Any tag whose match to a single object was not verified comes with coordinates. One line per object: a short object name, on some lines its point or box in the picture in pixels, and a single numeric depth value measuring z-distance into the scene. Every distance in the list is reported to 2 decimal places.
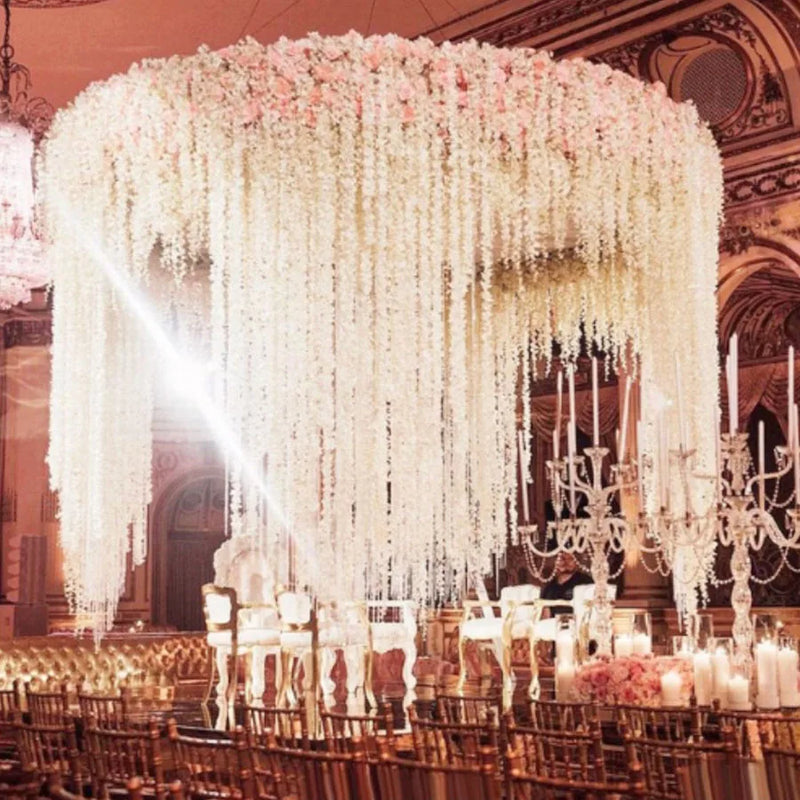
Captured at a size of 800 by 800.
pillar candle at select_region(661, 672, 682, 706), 6.64
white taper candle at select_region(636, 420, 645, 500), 8.28
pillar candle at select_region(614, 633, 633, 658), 7.50
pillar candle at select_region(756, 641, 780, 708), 6.19
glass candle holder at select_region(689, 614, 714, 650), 6.49
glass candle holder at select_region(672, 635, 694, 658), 6.95
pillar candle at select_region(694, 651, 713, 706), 6.34
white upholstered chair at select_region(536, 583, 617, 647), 8.93
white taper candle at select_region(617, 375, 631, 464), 7.24
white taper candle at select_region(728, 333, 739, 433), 6.11
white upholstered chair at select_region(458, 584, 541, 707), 9.95
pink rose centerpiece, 6.79
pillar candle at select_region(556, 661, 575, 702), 7.39
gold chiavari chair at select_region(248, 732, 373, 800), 4.11
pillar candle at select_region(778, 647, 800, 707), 6.20
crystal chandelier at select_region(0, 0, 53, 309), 8.52
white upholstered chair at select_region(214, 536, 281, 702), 9.94
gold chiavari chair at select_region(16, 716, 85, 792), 5.11
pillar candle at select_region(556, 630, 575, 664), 7.57
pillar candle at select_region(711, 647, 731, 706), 6.25
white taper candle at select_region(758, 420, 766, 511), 6.52
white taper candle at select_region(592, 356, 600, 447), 7.09
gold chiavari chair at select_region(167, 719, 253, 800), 4.49
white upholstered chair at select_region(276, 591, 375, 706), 8.96
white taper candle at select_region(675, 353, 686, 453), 6.62
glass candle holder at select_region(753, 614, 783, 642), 6.26
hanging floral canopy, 6.91
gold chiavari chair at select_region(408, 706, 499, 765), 4.55
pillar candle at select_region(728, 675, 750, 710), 6.14
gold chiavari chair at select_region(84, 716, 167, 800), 4.70
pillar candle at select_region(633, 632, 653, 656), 7.54
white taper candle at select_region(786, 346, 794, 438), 6.93
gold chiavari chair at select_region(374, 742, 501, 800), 3.72
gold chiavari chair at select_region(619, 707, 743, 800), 3.94
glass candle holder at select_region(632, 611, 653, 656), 7.54
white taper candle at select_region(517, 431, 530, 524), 8.27
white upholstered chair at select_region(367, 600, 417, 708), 9.94
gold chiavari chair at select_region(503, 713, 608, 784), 4.31
